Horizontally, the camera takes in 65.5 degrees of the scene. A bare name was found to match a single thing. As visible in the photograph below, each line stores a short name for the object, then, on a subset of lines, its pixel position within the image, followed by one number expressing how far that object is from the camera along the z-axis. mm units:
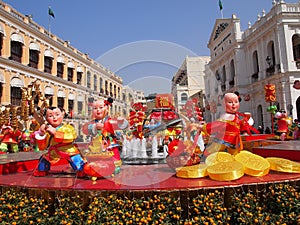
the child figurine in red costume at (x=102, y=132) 4094
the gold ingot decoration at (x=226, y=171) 3270
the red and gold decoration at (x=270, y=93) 12109
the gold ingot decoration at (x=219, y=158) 3870
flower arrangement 2732
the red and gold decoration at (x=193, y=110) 4818
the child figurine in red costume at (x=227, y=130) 4008
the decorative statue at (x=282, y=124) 9633
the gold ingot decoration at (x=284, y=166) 3582
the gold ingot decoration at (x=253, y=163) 3513
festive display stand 2961
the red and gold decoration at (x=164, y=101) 5123
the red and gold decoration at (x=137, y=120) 7923
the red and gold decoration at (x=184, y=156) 4102
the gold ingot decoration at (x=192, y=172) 3596
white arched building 19516
